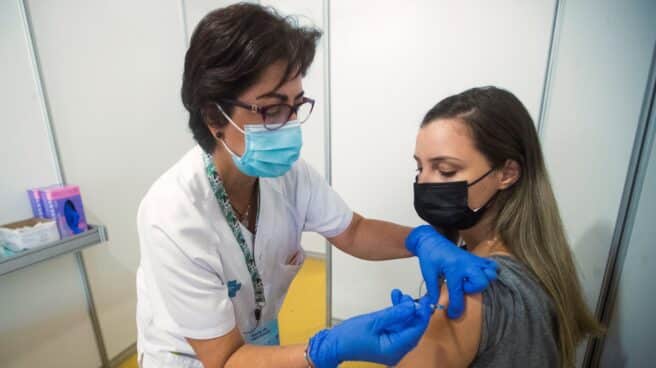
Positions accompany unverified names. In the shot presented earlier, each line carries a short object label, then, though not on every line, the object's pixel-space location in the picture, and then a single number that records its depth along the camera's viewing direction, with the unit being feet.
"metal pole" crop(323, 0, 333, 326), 5.20
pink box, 4.58
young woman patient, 2.32
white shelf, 3.93
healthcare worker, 2.35
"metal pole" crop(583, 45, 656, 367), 3.92
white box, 4.12
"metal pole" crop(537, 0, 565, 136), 4.13
